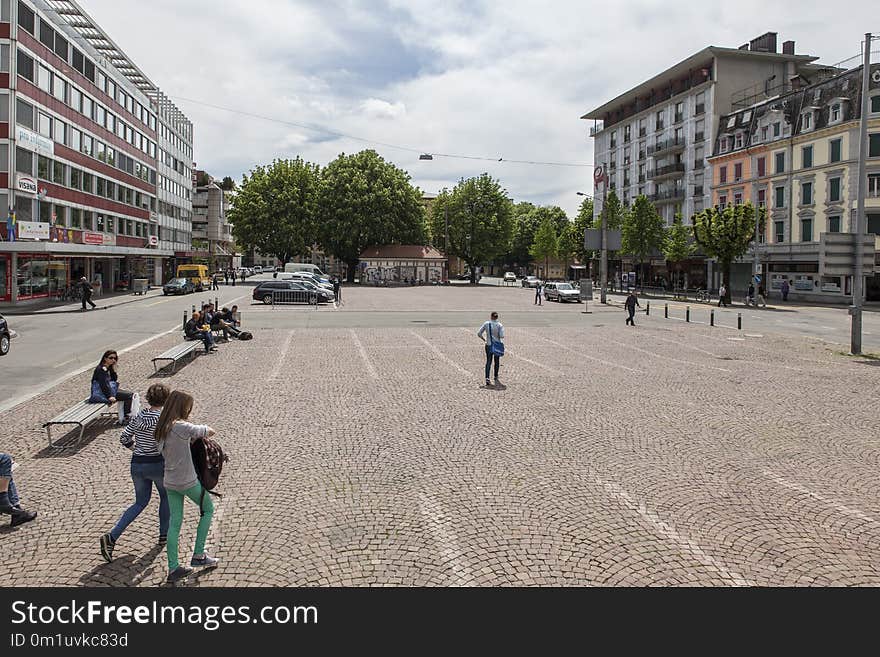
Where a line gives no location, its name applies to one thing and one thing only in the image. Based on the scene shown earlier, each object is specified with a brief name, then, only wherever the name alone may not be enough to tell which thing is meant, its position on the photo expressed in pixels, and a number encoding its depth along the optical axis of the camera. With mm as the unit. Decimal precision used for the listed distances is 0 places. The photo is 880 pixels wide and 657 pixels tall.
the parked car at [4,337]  20609
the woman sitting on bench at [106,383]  10805
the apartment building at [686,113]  62938
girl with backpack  5746
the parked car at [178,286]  52969
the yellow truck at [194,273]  61756
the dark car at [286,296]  44969
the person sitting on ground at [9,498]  7031
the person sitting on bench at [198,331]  20672
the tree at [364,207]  84688
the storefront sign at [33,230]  37125
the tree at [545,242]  110125
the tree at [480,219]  92250
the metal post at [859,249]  21312
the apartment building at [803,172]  47719
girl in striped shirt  6098
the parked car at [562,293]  53562
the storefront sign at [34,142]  37938
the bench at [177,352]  16625
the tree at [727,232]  49062
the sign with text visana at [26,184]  37750
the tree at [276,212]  83375
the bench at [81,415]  10000
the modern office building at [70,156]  37594
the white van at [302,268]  86312
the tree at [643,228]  65438
